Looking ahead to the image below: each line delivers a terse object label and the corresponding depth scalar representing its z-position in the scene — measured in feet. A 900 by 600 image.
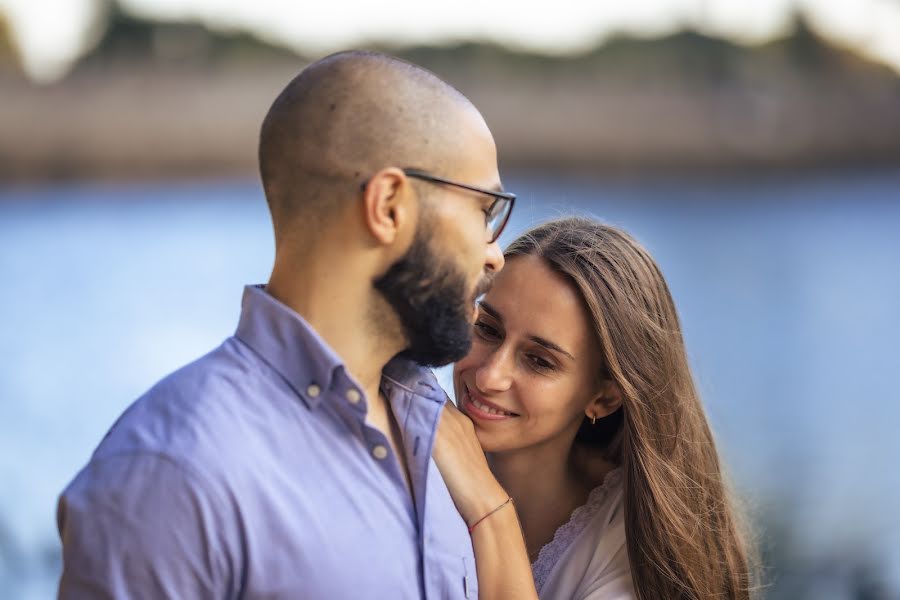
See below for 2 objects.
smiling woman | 7.52
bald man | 4.64
